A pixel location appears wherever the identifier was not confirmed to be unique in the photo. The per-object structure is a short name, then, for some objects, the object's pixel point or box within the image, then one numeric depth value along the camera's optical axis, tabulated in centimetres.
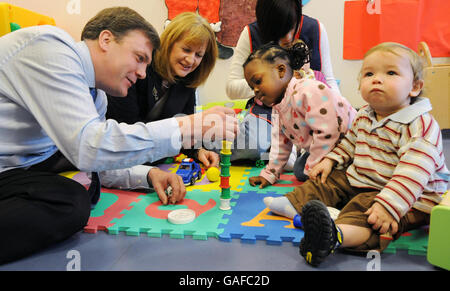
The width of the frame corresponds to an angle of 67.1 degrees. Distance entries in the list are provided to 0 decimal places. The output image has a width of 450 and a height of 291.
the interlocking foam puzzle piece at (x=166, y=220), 93
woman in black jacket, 147
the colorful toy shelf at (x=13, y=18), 218
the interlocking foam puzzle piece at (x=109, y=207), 97
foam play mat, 89
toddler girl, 117
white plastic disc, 98
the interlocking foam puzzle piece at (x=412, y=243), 81
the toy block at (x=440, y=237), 72
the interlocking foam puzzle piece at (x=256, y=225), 88
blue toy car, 134
